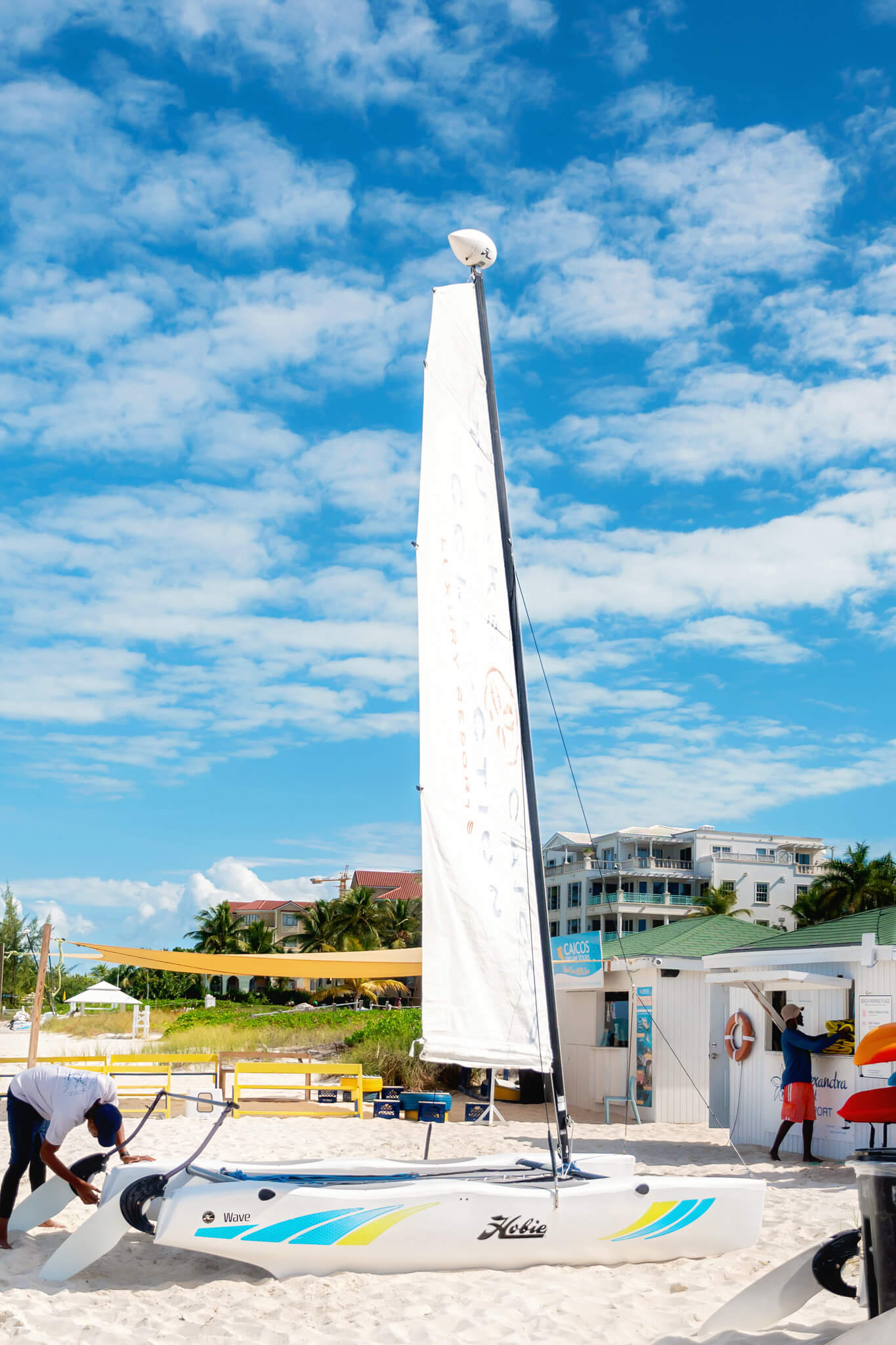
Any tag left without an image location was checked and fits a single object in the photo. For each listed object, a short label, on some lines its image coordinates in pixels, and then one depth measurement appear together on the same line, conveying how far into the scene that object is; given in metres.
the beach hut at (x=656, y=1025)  16.58
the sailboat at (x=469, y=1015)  6.42
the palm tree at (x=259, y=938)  69.25
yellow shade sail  15.98
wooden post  15.51
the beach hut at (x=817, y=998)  11.83
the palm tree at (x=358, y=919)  64.19
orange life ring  13.81
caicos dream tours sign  17.88
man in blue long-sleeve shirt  12.10
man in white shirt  7.04
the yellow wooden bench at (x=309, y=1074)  15.77
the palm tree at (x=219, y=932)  72.75
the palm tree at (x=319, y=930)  64.81
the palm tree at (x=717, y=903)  60.72
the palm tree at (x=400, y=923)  64.31
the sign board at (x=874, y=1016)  11.44
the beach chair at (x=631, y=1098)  15.71
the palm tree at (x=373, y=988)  54.59
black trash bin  4.31
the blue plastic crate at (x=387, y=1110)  16.36
